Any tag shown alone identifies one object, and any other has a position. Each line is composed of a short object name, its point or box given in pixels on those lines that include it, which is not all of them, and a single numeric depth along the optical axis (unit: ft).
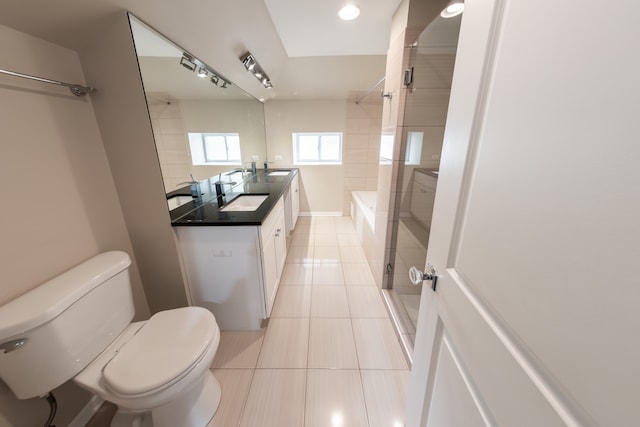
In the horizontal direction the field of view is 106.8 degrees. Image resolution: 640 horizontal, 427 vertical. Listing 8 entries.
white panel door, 1.07
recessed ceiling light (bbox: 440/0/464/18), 4.69
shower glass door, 5.20
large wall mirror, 4.44
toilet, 2.92
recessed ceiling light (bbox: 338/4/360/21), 5.74
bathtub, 9.66
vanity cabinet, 5.32
